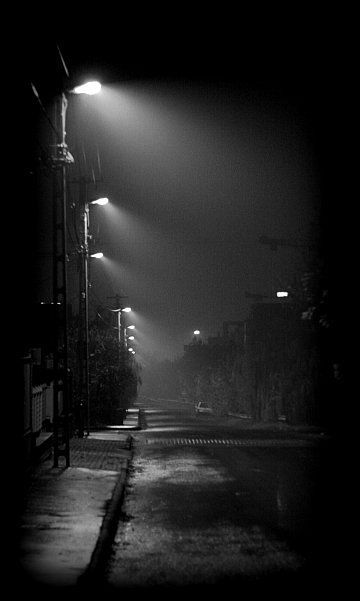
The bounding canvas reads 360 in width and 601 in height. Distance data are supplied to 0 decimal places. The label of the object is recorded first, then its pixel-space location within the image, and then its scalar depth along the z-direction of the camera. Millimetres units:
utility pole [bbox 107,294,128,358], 70444
